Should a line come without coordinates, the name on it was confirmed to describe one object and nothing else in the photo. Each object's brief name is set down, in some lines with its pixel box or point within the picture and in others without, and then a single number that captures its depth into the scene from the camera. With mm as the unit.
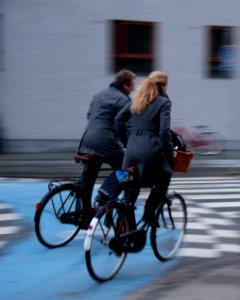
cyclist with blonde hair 10122
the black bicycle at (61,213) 11357
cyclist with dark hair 11662
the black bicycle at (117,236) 9362
